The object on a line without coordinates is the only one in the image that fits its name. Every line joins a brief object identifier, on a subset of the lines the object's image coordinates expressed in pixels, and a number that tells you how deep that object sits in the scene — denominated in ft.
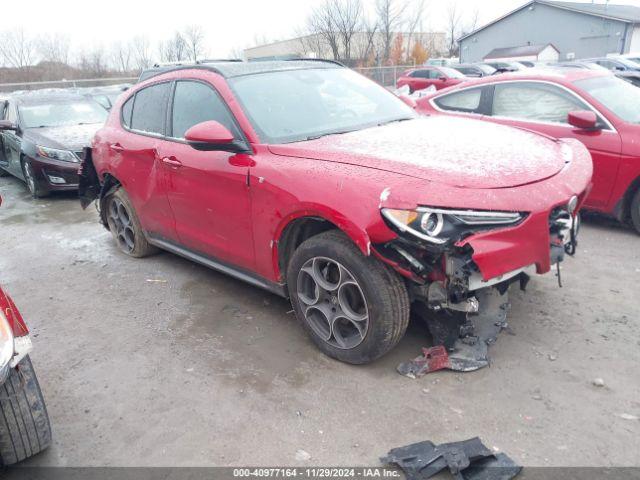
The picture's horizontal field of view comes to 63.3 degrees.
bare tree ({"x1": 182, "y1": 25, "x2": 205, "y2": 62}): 140.77
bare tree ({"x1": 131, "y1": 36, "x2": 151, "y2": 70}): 141.85
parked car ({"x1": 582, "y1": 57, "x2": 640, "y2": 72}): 58.73
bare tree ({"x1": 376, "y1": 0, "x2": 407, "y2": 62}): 144.87
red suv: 8.86
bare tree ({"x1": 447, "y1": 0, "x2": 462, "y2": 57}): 196.00
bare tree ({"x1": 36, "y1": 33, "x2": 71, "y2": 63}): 131.34
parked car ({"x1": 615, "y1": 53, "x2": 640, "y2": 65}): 68.66
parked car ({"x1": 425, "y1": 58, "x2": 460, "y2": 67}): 97.46
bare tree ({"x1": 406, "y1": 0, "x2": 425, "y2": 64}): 162.77
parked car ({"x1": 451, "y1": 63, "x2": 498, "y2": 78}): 68.19
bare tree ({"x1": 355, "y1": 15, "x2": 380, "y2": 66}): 142.84
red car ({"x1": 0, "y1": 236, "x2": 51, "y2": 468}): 7.64
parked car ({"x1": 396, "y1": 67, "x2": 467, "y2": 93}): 61.29
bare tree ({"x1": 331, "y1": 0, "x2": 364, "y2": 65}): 136.15
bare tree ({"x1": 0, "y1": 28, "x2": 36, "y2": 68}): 126.72
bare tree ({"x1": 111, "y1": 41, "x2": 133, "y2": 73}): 137.02
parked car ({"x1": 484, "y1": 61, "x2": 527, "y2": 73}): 63.33
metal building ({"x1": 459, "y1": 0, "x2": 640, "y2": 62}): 117.60
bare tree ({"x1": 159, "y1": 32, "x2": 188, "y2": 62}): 139.64
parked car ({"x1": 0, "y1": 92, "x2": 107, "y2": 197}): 26.68
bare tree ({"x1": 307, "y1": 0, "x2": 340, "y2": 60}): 136.87
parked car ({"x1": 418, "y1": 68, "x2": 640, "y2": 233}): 16.85
